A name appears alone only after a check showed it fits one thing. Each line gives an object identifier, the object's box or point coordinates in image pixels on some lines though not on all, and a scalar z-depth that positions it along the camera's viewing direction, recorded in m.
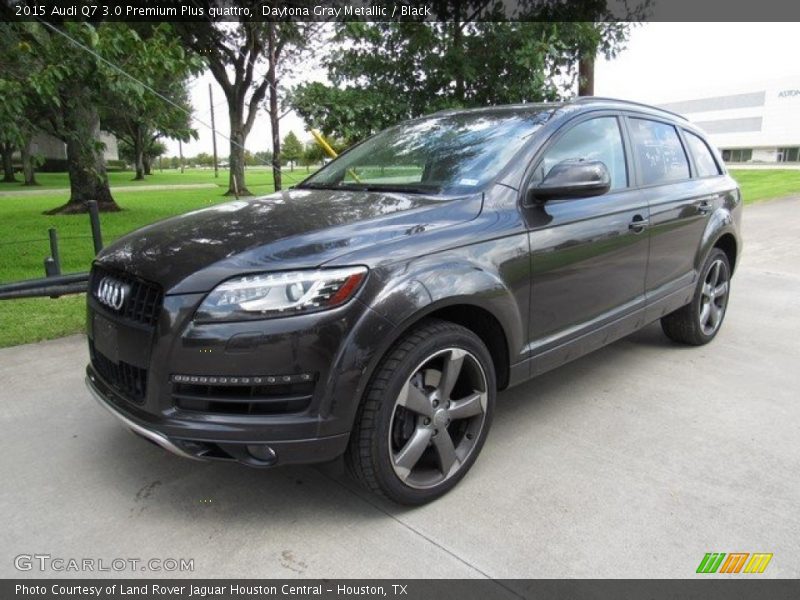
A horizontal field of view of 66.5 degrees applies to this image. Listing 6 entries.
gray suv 2.26
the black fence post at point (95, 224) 6.00
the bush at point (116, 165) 65.71
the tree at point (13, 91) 4.88
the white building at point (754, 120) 78.06
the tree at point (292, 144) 69.18
